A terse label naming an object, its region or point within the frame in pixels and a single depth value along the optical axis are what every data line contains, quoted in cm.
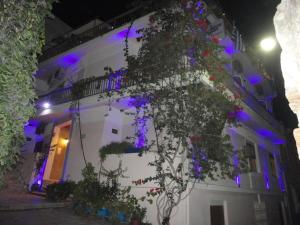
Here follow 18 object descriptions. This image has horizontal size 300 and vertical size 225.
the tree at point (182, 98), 905
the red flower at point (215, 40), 1032
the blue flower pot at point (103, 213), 977
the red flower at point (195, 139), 896
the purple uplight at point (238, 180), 1358
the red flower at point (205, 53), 971
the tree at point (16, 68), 394
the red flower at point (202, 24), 1011
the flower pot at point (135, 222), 886
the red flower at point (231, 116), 1034
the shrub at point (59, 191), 1126
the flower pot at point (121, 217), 941
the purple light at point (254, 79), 2101
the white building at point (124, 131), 1105
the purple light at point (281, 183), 2076
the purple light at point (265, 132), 1823
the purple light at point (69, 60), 1919
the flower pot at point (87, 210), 987
